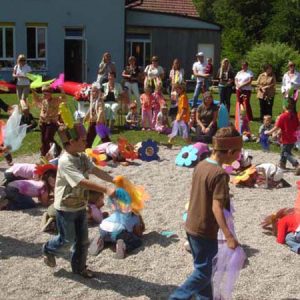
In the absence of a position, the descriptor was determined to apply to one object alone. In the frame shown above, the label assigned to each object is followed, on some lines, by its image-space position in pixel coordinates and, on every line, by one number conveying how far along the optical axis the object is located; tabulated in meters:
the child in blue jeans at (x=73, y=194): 5.13
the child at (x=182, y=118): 12.76
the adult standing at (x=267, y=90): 16.48
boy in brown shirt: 4.21
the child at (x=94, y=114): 11.12
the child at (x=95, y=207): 7.02
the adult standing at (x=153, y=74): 16.84
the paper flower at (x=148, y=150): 11.03
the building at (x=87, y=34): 26.27
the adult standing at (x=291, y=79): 16.84
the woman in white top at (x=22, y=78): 16.44
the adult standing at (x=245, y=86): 16.46
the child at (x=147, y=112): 14.79
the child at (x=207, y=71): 18.38
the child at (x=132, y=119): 14.83
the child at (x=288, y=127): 10.03
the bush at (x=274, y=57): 36.22
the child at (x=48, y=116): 10.19
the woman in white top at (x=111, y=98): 14.31
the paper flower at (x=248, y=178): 9.16
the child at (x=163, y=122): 14.30
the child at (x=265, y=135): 12.23
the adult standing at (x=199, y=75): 17.48
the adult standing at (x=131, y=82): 16.66
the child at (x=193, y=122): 13.02
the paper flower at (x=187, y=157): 10.50
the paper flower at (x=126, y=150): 10.80
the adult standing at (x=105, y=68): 15.59
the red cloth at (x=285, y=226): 6.46
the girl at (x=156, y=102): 14.83
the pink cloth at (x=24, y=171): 8.23
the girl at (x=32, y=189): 7.75
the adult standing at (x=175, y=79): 15.29
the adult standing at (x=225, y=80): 16.84
